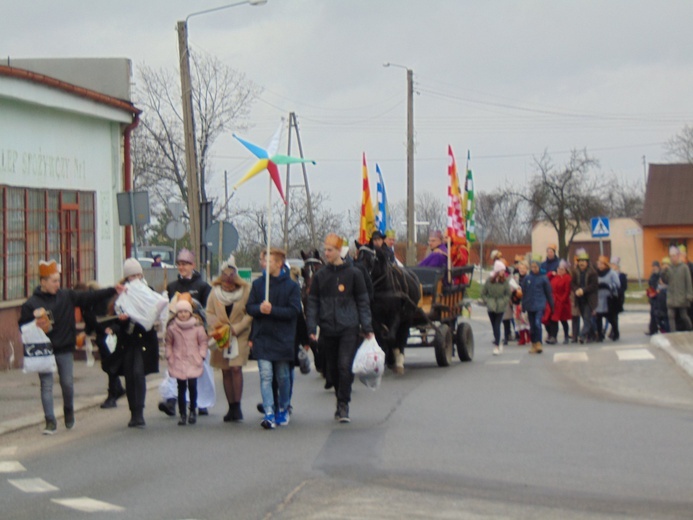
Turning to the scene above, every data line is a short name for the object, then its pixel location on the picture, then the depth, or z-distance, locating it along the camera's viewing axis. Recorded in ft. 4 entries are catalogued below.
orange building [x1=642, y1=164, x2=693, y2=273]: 218.18
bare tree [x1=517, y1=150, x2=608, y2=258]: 215.10
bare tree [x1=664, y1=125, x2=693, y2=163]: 305.36
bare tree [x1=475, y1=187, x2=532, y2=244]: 347.15
